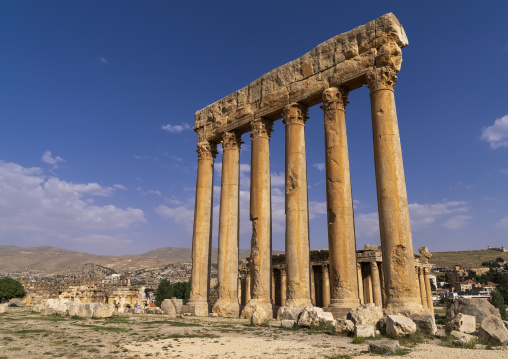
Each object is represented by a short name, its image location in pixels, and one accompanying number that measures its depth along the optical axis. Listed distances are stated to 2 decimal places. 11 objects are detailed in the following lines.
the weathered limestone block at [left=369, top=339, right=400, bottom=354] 8.01
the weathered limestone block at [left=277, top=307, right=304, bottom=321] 14.06
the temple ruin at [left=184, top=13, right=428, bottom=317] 14.04
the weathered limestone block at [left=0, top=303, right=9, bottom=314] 20.76
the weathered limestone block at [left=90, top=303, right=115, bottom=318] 16.33
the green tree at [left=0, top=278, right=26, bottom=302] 53.28
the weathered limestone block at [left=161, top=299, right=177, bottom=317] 21.00
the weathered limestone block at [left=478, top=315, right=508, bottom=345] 8.85
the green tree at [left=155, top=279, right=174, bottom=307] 64.38
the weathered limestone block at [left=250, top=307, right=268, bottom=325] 14.04
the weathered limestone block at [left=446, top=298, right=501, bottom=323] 11.50
